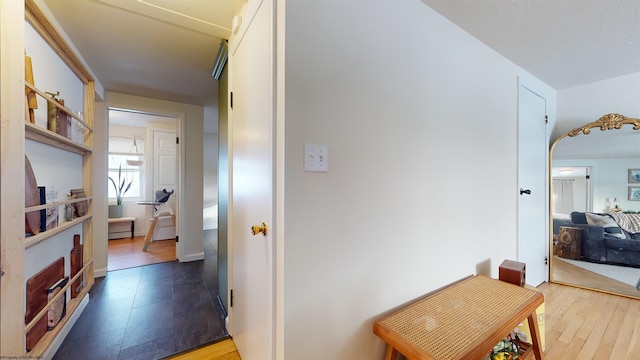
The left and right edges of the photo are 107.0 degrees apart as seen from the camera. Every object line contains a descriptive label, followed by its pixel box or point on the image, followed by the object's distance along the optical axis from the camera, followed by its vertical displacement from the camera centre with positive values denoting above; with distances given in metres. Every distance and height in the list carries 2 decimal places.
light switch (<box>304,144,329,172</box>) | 0.97 +0.09
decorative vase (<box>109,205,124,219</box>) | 4.59 -0.62
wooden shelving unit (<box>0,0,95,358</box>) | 0.98 -0.02
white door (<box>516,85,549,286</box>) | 2.21 -0.06
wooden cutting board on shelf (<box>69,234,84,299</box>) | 1.99 -0.73
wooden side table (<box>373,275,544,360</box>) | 0.98 -0.69
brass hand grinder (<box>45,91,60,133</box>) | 1.57 +0.42
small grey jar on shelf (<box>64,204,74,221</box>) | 1.87 -0.26
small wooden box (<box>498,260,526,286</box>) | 1.64 -0.66
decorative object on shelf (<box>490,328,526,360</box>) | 1.32 -0.98
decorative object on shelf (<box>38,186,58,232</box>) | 1.44 -0.21
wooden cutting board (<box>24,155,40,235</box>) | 1.28 -0.11
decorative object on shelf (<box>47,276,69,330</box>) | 1.55 -0.89
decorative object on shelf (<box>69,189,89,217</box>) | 1.99 -0.21
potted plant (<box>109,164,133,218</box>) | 4.61 -0.26
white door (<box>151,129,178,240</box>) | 4.48 +0.20
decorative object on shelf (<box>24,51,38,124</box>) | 1.26 +0.47
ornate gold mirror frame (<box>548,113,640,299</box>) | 2.36 -0.95
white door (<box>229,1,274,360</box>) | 1.05 -0.05
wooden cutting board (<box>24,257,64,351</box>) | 1.34 -0.72
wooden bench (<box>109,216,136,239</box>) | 4.38 -0.76
